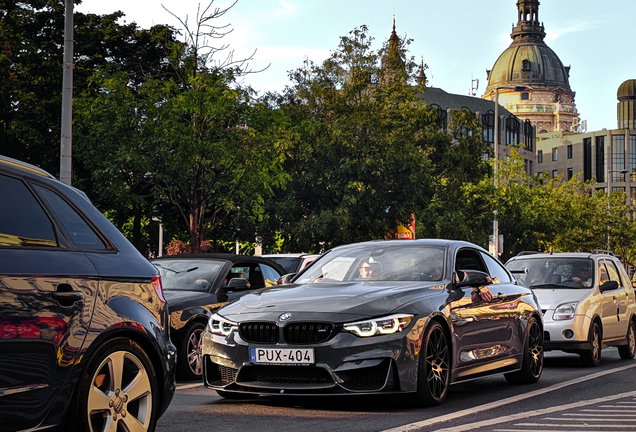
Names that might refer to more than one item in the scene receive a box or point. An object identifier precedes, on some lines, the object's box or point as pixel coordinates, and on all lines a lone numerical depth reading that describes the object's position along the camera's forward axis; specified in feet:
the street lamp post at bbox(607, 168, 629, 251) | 281.76
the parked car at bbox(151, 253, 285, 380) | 35.81
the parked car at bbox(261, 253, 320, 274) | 60.49
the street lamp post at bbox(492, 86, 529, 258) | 165.89
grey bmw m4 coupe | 24.84
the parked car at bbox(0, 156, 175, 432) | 14.99
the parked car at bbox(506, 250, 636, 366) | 44.06
